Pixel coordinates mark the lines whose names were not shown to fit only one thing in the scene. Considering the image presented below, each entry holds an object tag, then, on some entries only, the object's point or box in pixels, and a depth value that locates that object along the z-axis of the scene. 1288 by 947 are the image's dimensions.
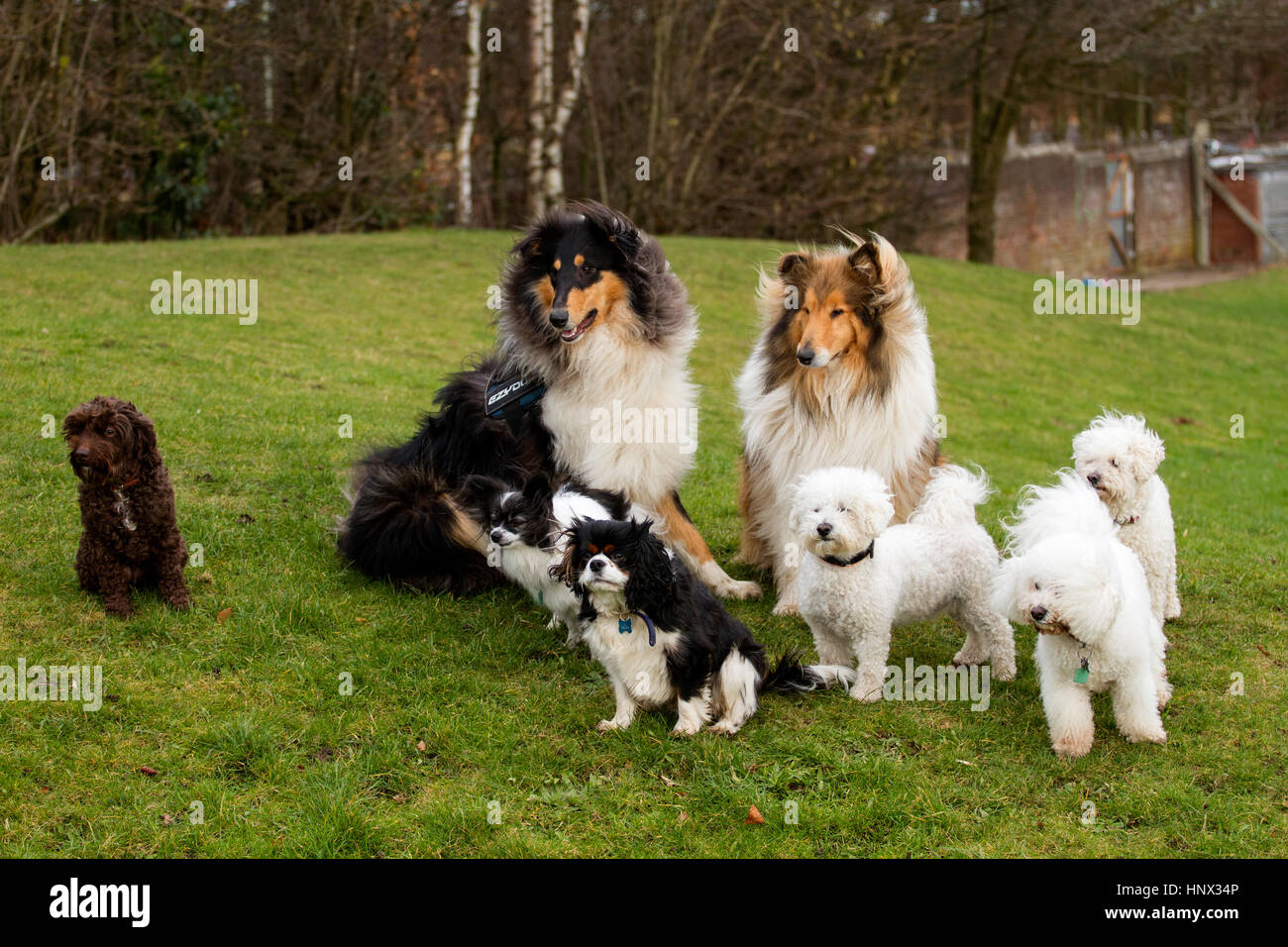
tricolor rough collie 5.52
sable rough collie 5.41
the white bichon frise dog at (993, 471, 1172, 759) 3.98
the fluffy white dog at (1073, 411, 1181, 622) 4.84
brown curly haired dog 4.68
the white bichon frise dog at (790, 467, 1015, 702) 4.48
